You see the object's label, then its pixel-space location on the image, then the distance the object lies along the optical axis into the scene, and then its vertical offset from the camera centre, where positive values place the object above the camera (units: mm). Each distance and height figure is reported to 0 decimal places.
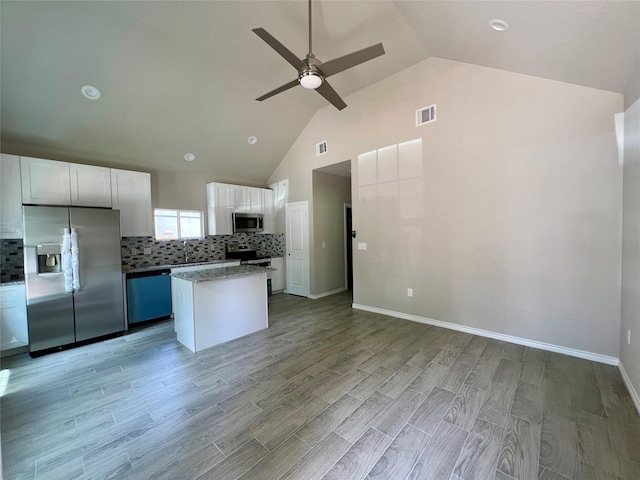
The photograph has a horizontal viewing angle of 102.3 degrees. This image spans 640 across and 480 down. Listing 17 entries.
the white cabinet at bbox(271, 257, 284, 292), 6117 -998
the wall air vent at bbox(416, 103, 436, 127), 3783 +1721
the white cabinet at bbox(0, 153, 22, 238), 3252 +543
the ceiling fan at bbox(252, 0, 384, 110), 2322 +1603
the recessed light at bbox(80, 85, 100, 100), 3340 +1927
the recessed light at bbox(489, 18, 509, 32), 2307 +1862
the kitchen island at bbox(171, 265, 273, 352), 3221 -942
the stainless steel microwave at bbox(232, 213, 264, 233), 5793 +284
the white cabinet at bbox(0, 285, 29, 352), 3164 -967
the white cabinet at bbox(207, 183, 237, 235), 5578 +614
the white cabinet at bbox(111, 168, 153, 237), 4219 +621
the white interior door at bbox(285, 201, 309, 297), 5793 -329
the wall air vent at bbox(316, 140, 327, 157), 5254 +1746
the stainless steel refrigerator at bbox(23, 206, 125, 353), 3225 -503
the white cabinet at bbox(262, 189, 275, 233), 6391 +598
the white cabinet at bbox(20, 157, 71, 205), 3418 +791
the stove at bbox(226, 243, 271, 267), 5809 -484
